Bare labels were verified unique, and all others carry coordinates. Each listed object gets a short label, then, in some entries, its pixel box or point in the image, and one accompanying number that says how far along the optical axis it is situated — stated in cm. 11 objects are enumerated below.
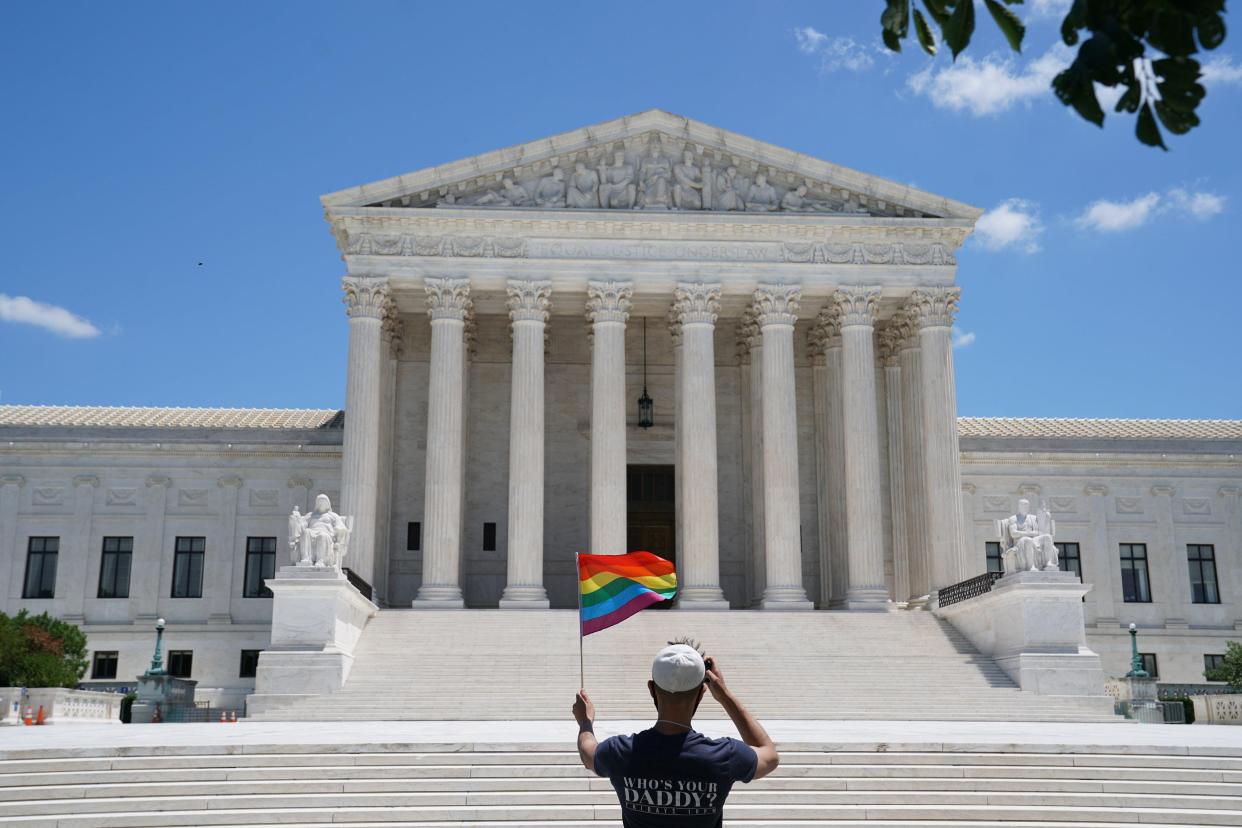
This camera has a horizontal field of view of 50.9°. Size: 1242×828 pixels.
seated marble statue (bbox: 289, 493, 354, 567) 3338
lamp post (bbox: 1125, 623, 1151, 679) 3760
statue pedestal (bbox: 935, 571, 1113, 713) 3191
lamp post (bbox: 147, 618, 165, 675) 3619
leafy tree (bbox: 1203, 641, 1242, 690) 3938
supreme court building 4041
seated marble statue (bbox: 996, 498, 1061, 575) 3375
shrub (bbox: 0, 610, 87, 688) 3525
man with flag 669
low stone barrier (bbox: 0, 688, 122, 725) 3077
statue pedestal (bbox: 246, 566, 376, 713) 3109
